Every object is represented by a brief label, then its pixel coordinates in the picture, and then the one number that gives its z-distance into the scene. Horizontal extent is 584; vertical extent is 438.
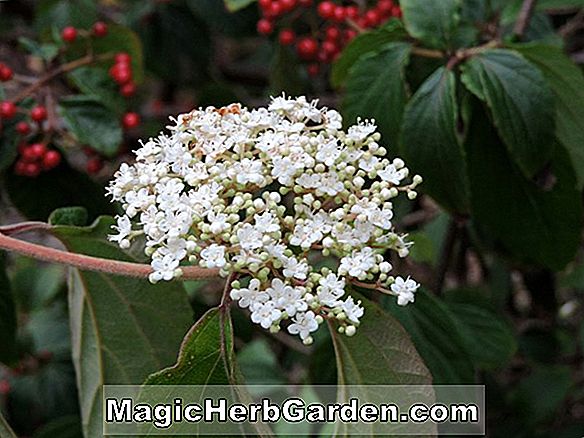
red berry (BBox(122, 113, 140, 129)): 0.38
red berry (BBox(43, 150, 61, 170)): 0.34
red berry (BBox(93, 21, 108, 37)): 0.39
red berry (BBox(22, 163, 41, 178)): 0.34
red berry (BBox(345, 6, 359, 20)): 0.39
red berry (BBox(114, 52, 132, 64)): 0.38
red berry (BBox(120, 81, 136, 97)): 0.38
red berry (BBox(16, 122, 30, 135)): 0.34
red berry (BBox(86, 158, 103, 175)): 0.39
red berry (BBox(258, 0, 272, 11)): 0.39
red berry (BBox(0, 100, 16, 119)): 0.33
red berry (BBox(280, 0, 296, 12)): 0.39
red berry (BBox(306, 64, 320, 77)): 0.43
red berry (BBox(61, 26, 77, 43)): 0.38
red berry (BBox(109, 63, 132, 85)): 0.37
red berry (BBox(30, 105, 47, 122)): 0.34
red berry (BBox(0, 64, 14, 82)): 0.35
